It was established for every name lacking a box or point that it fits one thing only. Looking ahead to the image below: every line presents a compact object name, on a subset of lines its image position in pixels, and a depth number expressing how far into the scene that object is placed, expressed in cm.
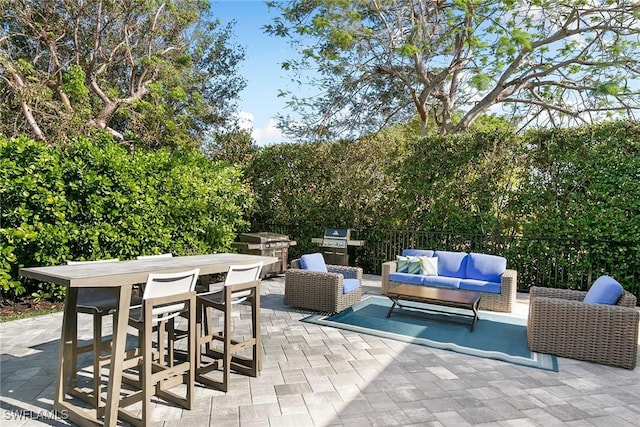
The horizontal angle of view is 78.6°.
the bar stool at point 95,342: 277
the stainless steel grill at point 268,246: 774
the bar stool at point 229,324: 309
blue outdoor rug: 399
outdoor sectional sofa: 564
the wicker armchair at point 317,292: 534
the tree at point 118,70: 940
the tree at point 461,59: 915
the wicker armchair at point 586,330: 364
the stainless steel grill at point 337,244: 824
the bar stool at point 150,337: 253
